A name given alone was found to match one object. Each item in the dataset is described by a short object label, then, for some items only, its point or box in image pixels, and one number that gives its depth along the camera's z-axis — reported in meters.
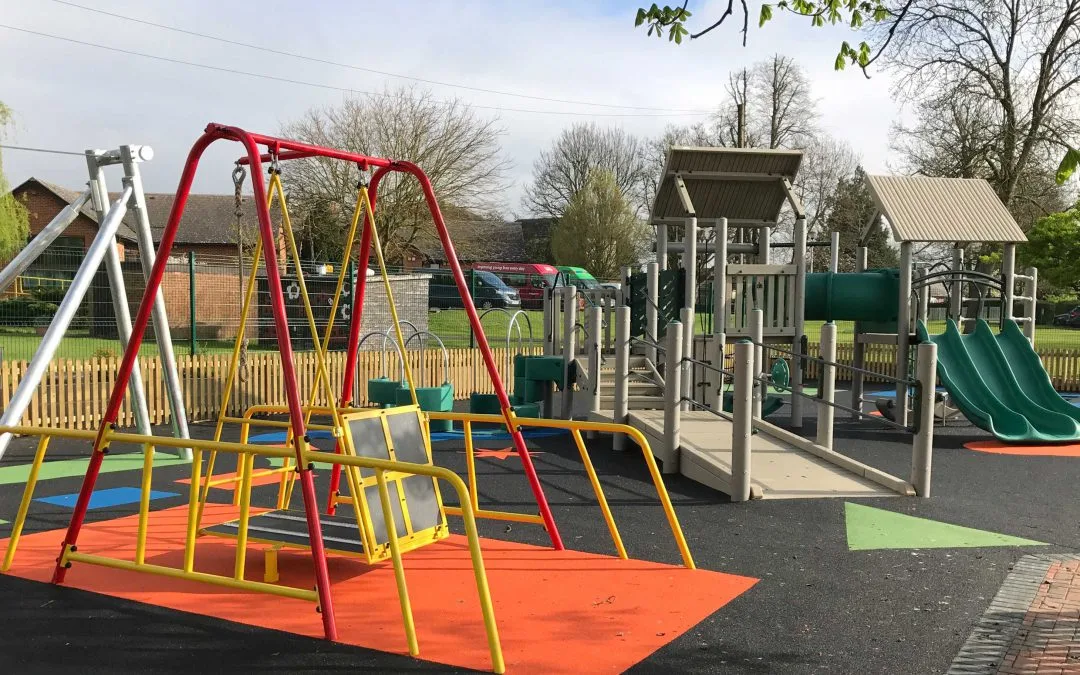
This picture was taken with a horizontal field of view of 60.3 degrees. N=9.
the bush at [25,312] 17.29
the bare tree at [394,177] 31.23
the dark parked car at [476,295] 25.98
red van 36.18
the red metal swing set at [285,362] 4.51
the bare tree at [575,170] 57.88
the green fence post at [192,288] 14.82
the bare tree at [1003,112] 26.48
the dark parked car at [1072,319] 45.69
